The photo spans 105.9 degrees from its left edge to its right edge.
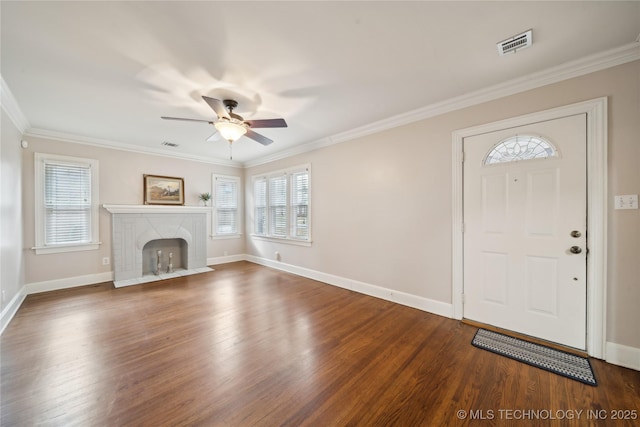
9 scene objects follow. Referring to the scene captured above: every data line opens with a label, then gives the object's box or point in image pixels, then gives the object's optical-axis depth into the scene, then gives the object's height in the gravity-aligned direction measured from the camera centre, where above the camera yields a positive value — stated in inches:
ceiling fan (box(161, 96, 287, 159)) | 105.0 +39.8
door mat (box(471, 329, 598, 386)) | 76.2 -50.6
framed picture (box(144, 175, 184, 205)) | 194.5 +18.5
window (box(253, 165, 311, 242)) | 191.5 +6.6
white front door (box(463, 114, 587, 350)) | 88.0 -7.1
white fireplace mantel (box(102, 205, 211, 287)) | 176.6 -16.2
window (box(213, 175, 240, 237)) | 235.5 +6.9
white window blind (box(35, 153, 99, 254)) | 152.9 +5.9
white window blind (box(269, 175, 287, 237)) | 208.1 +5.4
